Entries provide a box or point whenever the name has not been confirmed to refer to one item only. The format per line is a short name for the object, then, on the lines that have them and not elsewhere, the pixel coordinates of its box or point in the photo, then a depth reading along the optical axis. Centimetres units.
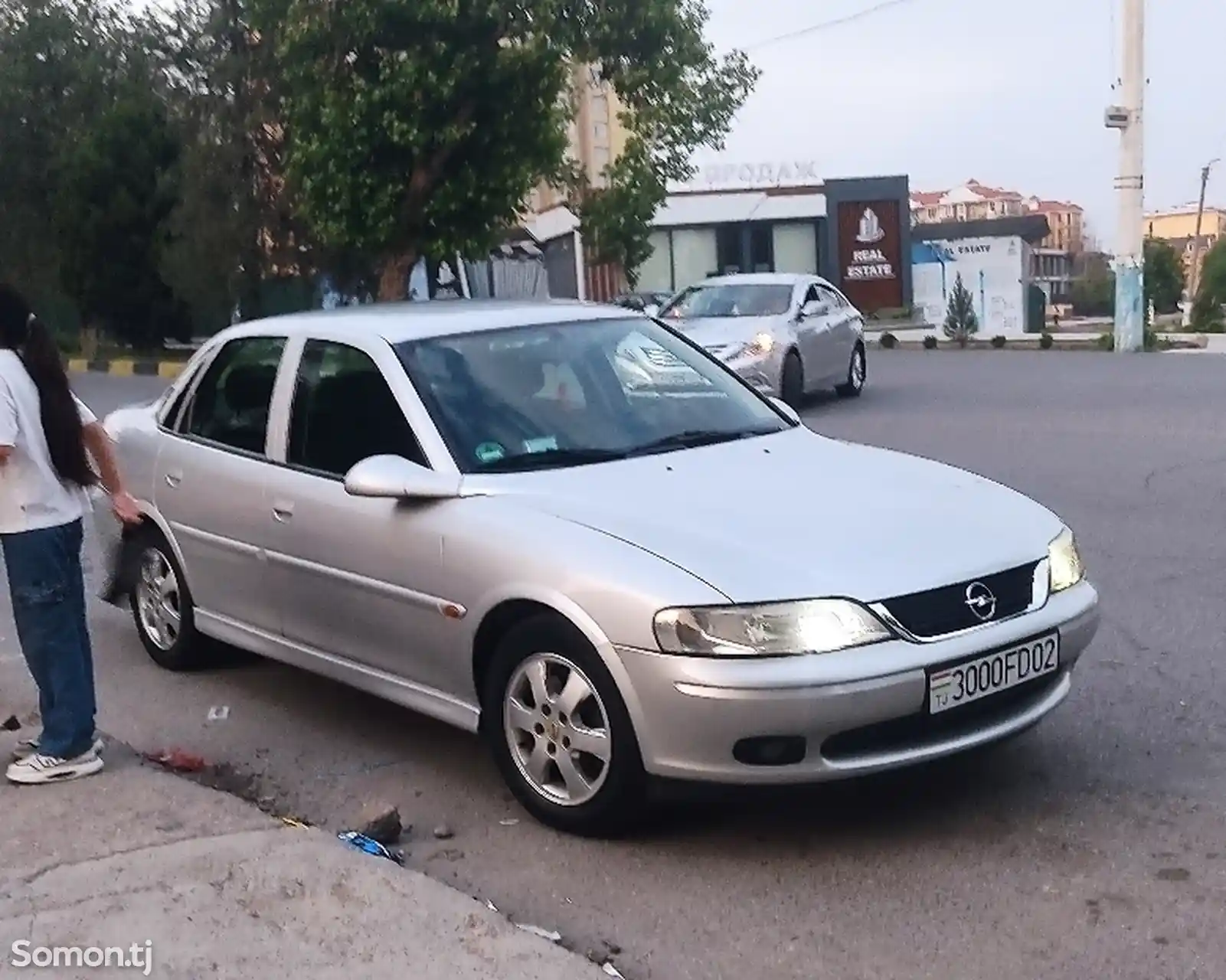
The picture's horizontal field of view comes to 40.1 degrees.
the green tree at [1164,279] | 6631
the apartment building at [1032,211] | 9831
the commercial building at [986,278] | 5269
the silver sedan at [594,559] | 443
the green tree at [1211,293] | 3975
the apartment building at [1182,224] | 12099
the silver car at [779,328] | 1634
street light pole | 5784
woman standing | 523
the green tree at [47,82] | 3209
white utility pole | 2752
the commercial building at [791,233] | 5112
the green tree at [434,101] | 2205
